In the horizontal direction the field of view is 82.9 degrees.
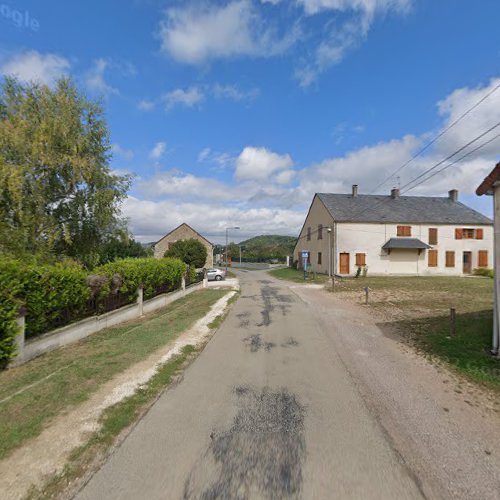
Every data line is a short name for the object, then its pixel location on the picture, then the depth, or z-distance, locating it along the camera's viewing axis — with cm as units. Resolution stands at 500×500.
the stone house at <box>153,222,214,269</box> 4947
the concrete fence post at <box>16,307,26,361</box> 545
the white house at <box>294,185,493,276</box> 2825
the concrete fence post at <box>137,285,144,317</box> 1123
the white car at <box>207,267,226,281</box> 3049
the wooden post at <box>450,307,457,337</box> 739
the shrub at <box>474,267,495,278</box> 2748
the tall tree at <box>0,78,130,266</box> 1352
